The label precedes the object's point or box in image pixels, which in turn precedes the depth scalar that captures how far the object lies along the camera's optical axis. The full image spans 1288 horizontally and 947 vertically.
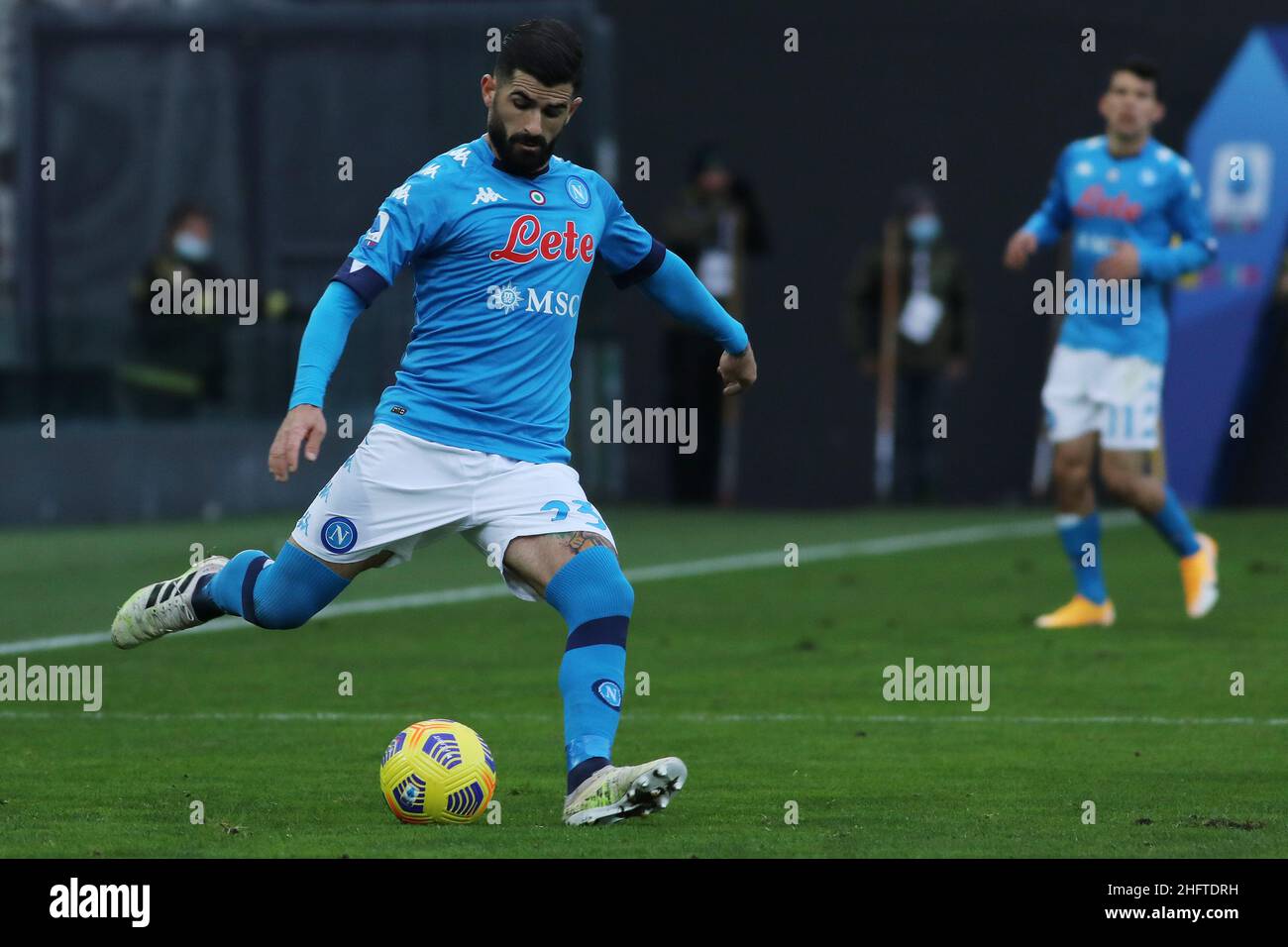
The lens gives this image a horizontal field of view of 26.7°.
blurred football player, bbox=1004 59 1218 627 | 12.45
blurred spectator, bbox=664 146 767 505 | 21.88
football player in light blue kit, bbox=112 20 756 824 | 7.33
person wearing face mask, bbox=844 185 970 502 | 21.84
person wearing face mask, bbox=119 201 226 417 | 19.98
